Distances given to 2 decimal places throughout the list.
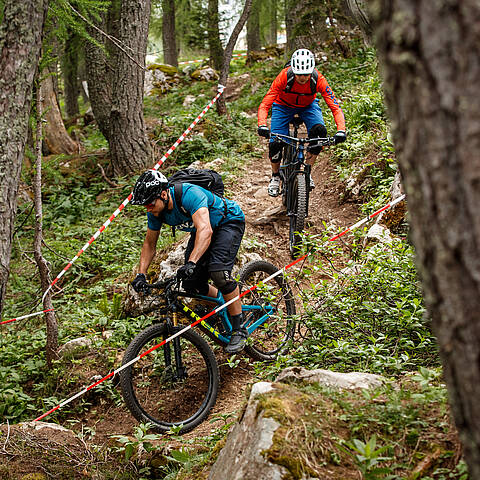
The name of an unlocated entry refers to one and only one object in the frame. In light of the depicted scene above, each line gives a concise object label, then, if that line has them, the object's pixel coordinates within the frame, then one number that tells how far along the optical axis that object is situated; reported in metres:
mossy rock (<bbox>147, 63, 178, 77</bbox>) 19.96
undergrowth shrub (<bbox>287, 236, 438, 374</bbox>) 3.81
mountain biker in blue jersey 4.66
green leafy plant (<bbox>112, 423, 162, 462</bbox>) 3.98
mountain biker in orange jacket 6.88
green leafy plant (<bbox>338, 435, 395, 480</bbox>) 2.15
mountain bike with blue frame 4.81
